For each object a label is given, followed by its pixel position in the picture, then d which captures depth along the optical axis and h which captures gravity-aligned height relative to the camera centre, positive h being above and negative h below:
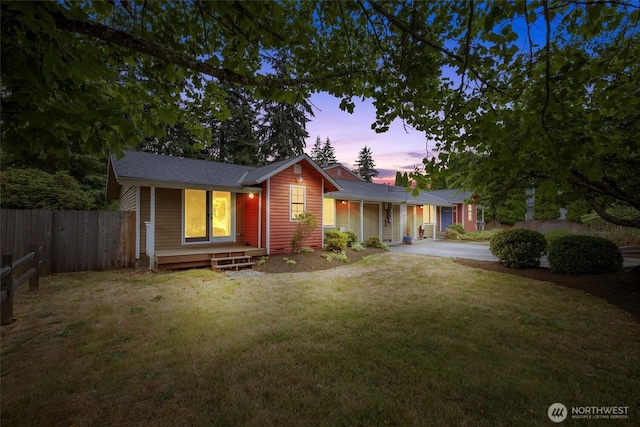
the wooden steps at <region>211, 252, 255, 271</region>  8.80 -1.47
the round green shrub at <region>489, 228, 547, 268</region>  8.23 -0.93
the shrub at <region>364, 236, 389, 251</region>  13.67 -1.30
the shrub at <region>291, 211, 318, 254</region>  10.84 -0.40
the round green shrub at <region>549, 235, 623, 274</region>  7.05 -1.02
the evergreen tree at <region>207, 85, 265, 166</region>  24.48 +7.40
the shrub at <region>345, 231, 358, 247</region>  13.20 -1.00
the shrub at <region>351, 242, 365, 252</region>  12.38 -1.33
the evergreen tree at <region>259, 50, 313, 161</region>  25.17 +8.38
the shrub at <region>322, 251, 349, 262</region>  10.28 -1.49
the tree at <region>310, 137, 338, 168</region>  41.19 +10.38
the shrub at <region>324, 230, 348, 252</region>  11.73 -1.00
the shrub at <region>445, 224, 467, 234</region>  20.62 -0.76
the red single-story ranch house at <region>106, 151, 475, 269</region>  8.96 +0.60
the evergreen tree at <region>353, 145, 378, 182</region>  42.07 +8.39
